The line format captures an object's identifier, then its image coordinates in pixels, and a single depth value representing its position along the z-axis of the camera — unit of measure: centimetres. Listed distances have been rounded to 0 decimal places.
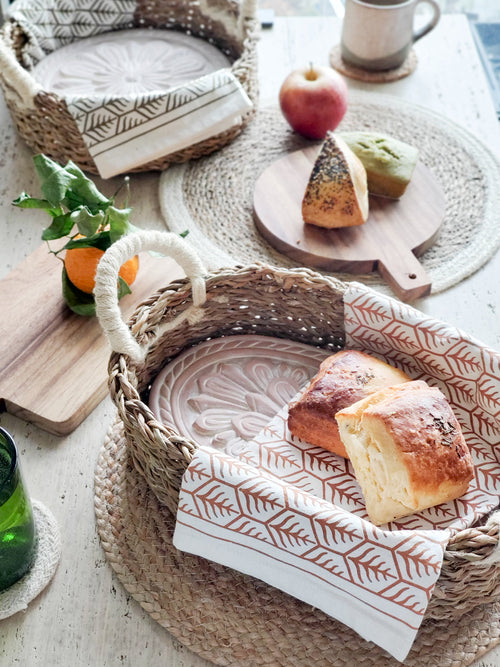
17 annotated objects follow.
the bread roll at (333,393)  81
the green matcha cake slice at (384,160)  116
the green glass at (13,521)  66
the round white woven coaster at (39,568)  74
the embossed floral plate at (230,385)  86
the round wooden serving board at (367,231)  108
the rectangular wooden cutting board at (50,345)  91
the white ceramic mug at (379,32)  137
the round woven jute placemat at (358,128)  113
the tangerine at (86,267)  94
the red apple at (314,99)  125
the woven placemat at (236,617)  71
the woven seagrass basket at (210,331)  65
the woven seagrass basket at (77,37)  118
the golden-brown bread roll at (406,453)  71
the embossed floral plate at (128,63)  134
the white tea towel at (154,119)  116
